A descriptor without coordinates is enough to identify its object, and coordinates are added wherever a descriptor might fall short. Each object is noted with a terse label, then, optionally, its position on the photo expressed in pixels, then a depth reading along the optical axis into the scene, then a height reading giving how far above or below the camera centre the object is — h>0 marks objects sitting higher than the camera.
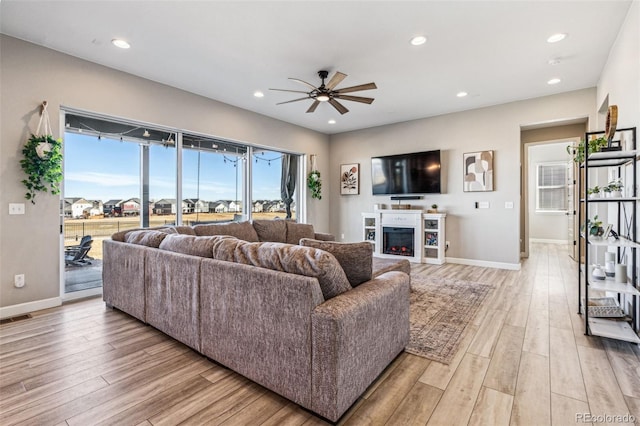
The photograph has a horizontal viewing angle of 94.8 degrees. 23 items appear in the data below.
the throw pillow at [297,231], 4.98 -0.31
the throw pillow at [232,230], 4.00 -0.24
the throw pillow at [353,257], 1.93 -0.29
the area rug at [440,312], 2.37 -1.05
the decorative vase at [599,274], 2.58 -0.53
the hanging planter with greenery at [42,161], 3.14 +0.56
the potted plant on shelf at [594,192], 2.65 +0.20
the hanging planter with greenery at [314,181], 6.82 +0.75
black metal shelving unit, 2.37 -0.39
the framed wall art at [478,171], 5.32 +0.78
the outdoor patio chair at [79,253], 3.67 -0.50
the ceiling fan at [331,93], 3.40 +1.50
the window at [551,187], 8.33 +0.75
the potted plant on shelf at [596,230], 2.67 -0.15
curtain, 6.57 +0.78
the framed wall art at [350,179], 7.02 +0.84
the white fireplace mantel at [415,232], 5.72 -0.39
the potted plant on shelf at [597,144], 2.71 +0.64
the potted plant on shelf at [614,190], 2.55 +0.20
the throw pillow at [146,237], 2.80 -0.24
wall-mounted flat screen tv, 5.85 +0.84
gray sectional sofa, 1.54 -0.61
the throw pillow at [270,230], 4.66 -0.27
